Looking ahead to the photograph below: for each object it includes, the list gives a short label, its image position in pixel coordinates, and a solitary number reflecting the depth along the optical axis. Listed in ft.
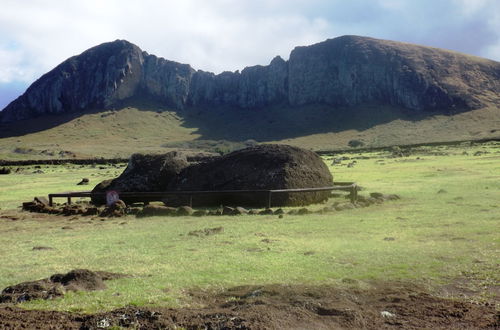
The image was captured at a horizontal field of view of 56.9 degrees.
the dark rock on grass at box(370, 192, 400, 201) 71.31
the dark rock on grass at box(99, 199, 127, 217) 64.95
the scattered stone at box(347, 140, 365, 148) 492.54
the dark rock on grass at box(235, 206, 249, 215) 62.92
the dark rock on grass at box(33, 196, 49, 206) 74.89
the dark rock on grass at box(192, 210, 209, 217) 63.31
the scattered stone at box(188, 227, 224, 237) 47.10
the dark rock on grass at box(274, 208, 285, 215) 62.27
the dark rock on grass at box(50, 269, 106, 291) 28.02
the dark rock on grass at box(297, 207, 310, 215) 61.52
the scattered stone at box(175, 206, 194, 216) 64.08
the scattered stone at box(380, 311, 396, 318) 23.57
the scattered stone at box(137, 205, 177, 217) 64.69
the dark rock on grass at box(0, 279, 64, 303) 26.30
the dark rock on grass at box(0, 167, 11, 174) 197.96
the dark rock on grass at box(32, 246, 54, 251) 41.52
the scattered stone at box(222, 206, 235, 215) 62.90
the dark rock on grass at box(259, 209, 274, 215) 62.44
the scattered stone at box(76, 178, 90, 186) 123.31
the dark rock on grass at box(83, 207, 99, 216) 66.85
